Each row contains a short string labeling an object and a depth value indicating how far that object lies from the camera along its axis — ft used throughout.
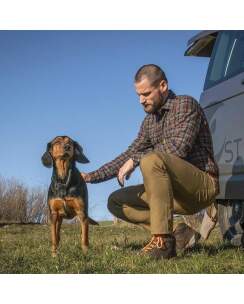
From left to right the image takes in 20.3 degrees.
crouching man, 14.15
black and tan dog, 15.07
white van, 15.65
